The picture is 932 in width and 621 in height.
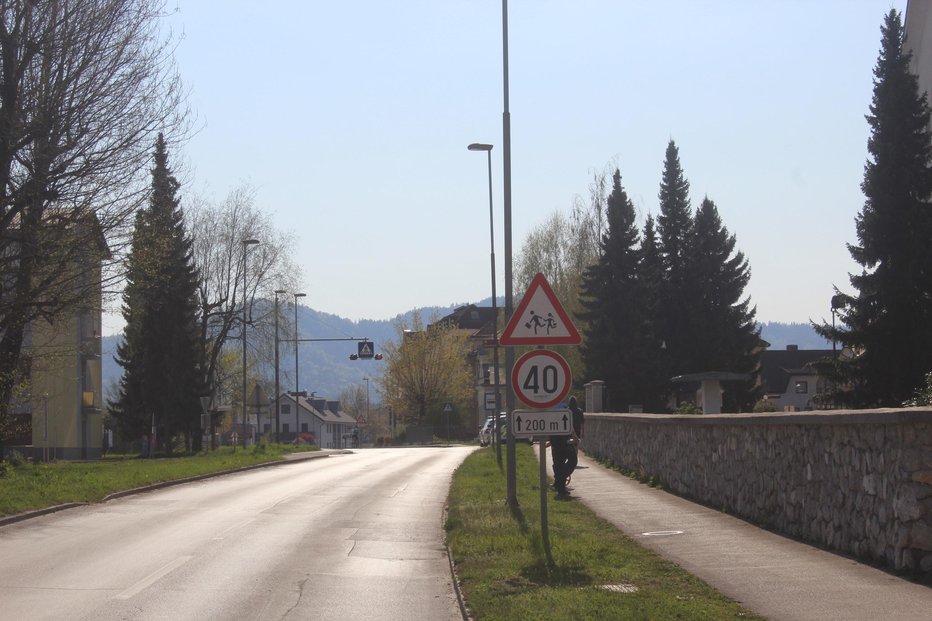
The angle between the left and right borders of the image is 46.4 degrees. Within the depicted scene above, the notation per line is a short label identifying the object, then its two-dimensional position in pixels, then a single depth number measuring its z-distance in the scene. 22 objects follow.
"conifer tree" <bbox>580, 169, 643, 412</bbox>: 53.84
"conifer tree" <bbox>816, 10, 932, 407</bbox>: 32.88
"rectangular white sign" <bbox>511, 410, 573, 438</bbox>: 11.30
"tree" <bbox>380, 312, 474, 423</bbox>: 87.69
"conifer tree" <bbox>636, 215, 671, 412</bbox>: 54.12
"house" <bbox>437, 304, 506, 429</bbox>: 106.56
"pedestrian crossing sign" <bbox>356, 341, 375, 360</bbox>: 56.97
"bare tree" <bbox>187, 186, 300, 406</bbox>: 53.91
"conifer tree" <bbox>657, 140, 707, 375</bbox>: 58.41
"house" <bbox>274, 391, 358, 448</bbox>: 148.38
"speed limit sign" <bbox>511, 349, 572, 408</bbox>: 11.21
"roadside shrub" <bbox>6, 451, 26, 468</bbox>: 32.70
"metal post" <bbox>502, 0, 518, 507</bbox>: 18.64
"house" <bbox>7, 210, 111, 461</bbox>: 24.78
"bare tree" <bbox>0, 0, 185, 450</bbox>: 23.75
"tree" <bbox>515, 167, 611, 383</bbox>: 58.47
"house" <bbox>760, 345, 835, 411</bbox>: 92.03
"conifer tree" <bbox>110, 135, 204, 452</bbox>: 52.03
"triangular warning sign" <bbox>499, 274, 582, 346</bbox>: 11.54
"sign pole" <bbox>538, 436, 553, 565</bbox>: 11.23
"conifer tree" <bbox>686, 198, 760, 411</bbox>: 57.62
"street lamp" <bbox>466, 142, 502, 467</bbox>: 28.89
